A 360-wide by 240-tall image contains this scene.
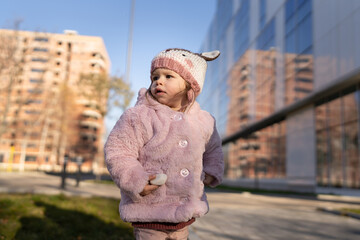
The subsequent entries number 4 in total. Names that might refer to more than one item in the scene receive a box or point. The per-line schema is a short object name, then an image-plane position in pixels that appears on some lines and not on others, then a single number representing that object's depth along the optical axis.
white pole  15.65
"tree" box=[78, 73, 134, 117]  22.59
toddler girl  1.76
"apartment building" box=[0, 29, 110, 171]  12.54
